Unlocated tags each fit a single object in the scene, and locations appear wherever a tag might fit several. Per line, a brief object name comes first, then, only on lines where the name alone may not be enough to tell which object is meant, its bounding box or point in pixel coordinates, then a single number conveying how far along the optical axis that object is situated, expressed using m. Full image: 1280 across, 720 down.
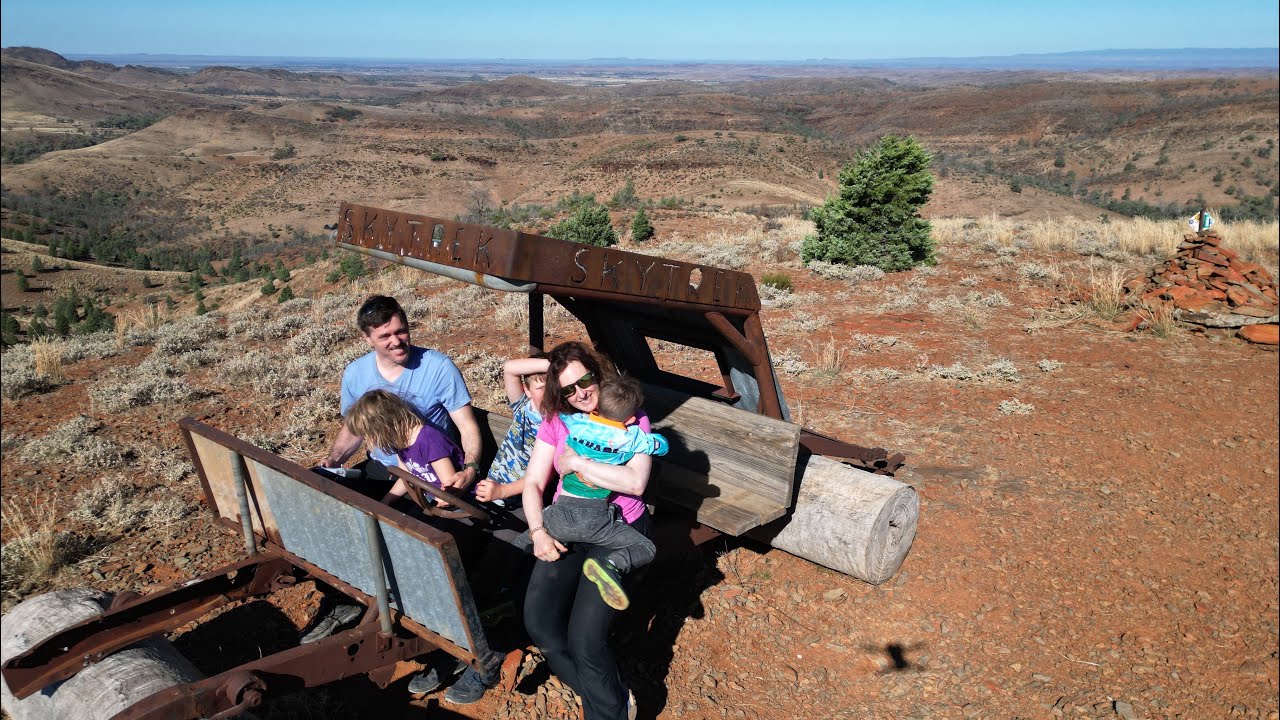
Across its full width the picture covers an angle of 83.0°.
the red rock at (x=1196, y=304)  8.08
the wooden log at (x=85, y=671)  2.67
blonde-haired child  3.21
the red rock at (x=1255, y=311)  7.70
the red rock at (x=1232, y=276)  8.31
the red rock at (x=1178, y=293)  8.32
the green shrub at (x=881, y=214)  12.73
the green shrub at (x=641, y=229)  17.31
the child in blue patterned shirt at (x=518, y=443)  3.27
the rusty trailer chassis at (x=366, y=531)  2.29
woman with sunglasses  2.70
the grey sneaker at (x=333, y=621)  3.73
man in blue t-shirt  3.50
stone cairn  7.71
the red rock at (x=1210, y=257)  8.64
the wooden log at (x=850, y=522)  3.69
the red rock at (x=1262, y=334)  7.31
